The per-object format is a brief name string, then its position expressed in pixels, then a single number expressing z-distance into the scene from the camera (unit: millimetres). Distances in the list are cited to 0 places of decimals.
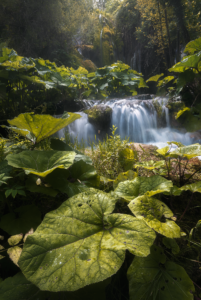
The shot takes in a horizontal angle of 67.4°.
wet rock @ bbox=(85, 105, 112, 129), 6281
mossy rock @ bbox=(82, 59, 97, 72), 12011
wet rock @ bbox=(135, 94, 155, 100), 8039
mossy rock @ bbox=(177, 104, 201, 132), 5180
